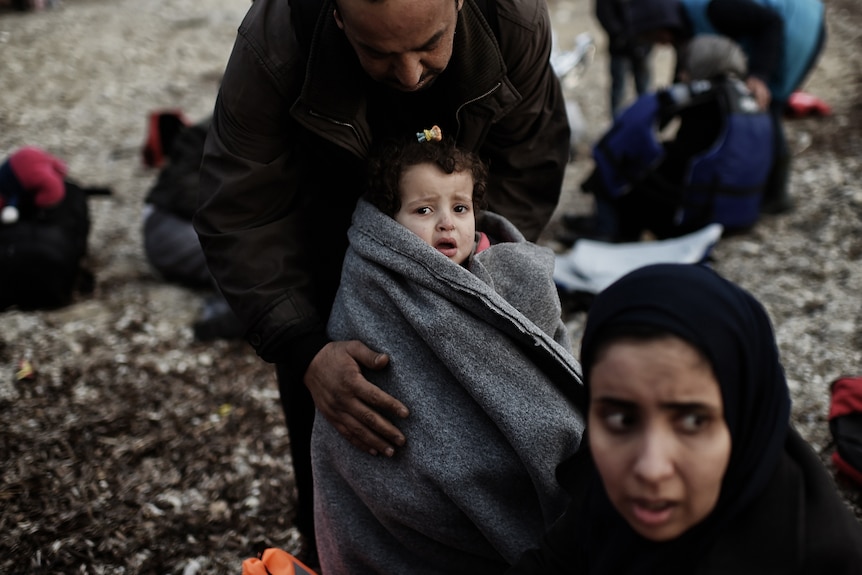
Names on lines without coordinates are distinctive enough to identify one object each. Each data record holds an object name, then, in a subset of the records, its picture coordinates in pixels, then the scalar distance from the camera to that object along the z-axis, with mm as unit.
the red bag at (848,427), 3094
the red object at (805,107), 7168
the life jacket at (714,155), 5211
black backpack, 4590
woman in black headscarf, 1232
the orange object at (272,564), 2035
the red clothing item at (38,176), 4863
